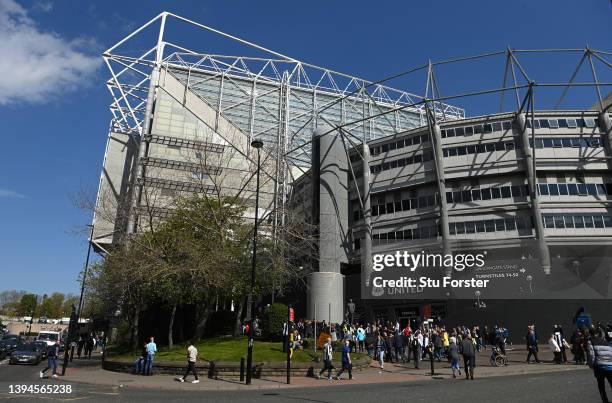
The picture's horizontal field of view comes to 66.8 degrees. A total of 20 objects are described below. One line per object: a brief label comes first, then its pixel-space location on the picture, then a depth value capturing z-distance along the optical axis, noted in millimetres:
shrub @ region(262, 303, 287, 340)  27531
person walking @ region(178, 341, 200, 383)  18281
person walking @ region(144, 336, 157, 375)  20703
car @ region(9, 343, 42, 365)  29422
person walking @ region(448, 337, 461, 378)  18578
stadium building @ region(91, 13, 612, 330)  39406
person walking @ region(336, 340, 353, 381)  18891
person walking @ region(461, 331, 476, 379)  17453
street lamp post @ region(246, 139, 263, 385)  17531
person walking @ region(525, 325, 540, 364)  22094
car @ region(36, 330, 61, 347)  57094
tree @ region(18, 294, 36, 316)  128375
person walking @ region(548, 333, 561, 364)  21375
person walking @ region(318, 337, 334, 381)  18894
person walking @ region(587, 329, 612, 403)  9098
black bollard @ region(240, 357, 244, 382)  18656
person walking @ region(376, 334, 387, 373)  21781
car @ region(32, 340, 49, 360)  32531
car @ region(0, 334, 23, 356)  35778
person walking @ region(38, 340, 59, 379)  20594
